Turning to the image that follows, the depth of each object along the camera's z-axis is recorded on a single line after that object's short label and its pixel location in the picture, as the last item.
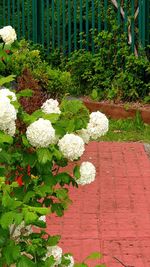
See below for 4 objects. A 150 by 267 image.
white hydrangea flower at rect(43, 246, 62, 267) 2.56
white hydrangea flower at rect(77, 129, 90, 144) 2.52
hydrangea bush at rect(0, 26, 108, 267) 2.28
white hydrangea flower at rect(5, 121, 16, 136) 2.34
